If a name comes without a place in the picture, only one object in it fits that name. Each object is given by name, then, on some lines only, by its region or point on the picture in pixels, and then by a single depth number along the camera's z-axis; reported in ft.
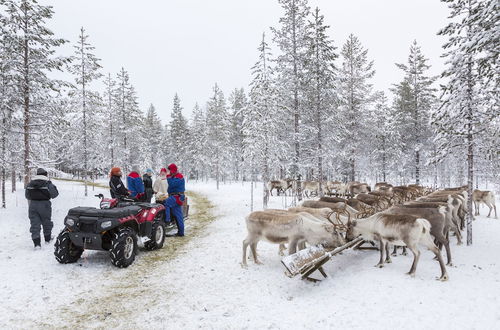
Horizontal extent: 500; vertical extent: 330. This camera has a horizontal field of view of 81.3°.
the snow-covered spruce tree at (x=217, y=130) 144.97
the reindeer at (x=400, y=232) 22.09
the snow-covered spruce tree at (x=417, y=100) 101.04
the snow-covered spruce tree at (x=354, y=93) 99.55
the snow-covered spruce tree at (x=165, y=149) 192.24
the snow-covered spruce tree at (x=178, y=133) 174.29
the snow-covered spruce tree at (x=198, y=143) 157.28
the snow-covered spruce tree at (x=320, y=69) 70.74
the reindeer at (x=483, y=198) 53.83
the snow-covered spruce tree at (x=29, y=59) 51.19
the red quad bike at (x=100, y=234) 24.77
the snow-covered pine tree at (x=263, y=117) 65.46
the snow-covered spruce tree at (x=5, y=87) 49.83
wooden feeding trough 20.06
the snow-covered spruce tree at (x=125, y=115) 127.95
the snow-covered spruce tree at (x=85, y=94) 90.88
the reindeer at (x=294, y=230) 25.00
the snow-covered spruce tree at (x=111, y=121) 125.29
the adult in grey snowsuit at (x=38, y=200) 30.25
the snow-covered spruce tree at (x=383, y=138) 109.50
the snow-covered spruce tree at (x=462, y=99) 32.35
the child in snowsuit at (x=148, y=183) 40.47
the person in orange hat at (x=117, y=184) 33.68
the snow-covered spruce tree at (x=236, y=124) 170.47
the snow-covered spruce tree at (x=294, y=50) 74.38
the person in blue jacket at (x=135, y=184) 36.04
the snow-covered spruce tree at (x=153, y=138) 190.90
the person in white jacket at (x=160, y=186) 41.47
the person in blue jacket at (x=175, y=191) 36.58
